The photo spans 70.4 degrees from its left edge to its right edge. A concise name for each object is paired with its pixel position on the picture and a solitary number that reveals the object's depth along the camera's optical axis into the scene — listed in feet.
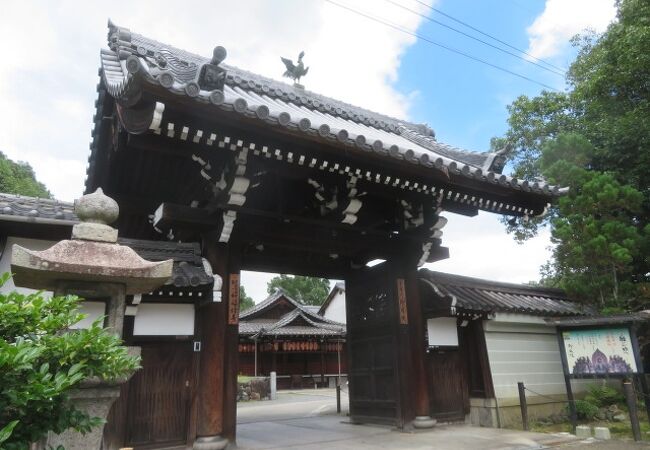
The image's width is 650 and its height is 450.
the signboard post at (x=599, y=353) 26.58
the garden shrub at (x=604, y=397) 32.63
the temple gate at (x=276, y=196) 18.81
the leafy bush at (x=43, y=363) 8.27
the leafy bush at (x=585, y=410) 31.09
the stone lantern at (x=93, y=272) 11.89
